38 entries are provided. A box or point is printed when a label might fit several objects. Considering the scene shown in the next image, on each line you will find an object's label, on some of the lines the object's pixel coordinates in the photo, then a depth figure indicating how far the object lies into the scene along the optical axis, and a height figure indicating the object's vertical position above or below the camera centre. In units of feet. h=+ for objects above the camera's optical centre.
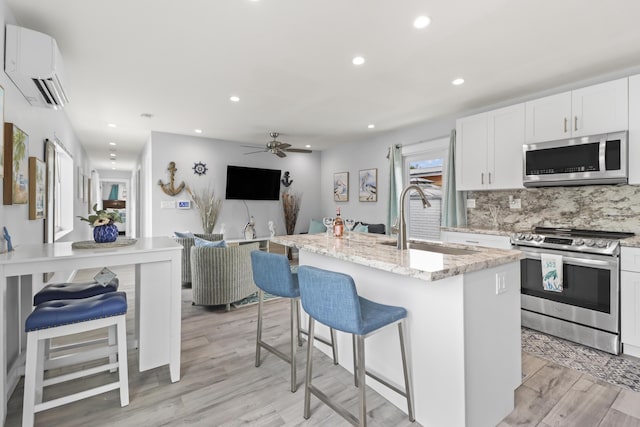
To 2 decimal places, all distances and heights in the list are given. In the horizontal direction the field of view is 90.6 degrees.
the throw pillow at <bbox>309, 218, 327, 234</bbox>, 21.29 -1.17
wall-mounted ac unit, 6.70 +3.24
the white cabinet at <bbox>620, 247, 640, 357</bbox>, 8.22 -2.35
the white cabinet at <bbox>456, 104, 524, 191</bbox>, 11.51 +2.37
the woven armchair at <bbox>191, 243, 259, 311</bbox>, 11.86 -2.47
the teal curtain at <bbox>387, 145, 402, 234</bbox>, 17.44 +1.77
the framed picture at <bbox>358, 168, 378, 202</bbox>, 19.26 +1.53
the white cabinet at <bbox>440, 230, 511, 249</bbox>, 10.98 -1.07
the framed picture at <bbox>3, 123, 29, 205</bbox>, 6.80 +1.00
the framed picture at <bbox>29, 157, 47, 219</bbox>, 8.64 +0.60
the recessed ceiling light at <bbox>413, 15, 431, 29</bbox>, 6.97 +4.23
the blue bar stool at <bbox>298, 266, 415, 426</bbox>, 4.90 -1.79
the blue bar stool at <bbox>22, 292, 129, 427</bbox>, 5.40 -2.18
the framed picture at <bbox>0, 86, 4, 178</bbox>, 6.33 +1.44
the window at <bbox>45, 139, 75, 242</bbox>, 11.32 +0.87
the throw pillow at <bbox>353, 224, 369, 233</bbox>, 15.83 -0.91
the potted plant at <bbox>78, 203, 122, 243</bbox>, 7.25 -0.42
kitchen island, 5.09 -2.08
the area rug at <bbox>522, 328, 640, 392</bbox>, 7.38 -3.88
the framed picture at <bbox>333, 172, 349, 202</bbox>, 21.46 +1.62
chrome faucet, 6.77 -0.43
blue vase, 7.25 -0.55
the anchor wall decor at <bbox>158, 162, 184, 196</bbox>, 18.34 +1.42
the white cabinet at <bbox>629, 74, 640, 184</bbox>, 8.85 +2.38
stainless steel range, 8.55 -2.24
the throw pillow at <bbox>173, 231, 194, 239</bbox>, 15.39 -1.27
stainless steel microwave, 9.15 +1.55
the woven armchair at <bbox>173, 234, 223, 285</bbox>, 14.76 -2.16
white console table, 6.57 -2.08
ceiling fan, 16.87 +3.31
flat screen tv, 20.33 +1.74
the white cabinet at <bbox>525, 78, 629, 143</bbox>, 9.20 +3.08
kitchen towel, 9.38 -1.85
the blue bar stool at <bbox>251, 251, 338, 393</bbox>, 6.84 -1.63
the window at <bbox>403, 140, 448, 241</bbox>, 15.85 +1.43
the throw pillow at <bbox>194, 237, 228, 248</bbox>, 12.26 -1.36
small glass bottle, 8.45 -0.46
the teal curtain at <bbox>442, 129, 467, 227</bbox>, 13.97 +0.49
